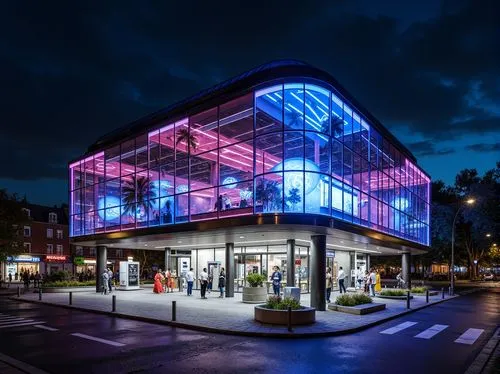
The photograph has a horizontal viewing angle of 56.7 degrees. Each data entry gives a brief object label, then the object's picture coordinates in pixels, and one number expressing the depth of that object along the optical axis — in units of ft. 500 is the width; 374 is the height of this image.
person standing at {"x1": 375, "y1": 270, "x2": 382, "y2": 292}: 104.35
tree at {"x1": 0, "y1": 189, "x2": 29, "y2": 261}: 141.08
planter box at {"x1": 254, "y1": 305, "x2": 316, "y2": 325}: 52.49
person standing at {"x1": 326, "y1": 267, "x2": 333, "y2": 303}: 83.20
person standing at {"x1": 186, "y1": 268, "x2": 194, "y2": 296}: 95.30
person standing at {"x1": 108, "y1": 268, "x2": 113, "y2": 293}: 110.44
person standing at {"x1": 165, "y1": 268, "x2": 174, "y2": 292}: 111.14
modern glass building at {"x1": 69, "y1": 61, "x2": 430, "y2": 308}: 70.44
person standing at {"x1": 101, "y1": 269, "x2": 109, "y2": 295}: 104.61
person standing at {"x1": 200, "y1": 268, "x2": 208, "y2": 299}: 90.38
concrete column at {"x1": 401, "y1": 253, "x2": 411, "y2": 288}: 133.55
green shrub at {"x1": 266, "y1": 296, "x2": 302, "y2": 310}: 54.54
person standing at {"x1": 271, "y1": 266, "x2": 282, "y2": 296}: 81.97
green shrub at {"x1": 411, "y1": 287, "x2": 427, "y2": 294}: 110.63
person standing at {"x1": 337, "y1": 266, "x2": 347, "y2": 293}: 96.37
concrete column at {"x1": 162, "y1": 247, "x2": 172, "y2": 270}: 125.80
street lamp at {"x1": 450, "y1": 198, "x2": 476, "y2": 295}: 117.13
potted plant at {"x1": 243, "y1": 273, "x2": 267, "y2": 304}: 81.46
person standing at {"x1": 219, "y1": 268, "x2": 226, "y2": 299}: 93.29
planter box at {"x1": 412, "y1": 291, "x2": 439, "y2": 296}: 109.27
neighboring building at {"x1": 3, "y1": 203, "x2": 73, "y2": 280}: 229.86
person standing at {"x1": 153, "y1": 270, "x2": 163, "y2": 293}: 106.32
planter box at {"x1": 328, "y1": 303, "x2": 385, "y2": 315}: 64.39
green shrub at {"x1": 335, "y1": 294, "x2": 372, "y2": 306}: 68.64
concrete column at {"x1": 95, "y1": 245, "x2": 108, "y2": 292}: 113.29
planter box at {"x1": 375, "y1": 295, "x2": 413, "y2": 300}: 91.91
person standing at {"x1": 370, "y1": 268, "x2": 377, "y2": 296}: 95.86
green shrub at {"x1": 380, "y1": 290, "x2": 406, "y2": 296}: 93.79
